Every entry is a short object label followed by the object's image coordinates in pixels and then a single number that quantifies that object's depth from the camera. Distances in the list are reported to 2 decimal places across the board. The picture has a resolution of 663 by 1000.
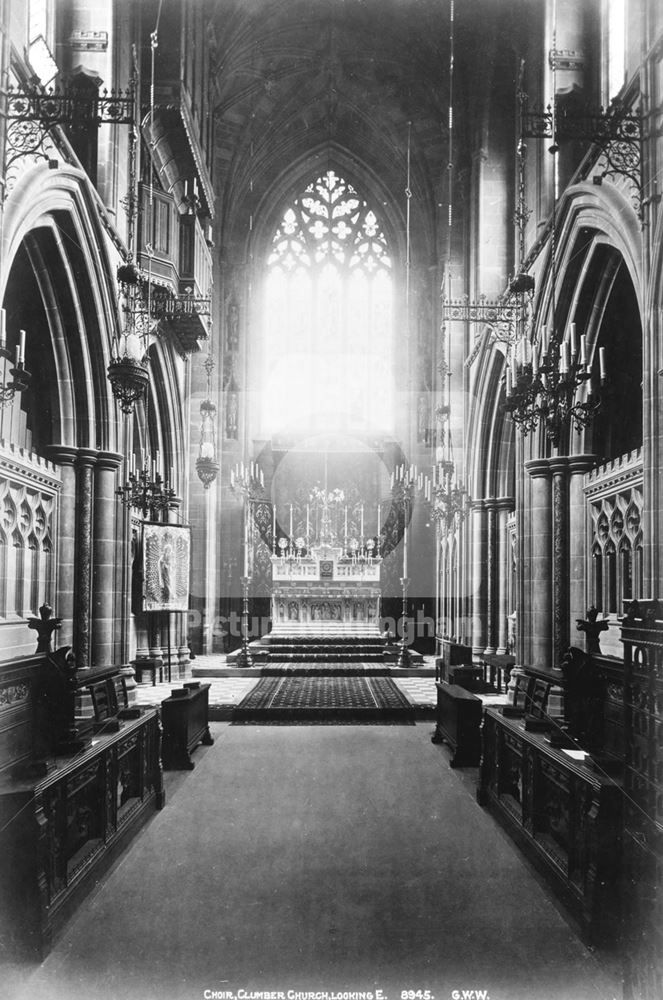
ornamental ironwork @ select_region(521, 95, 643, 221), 5.86
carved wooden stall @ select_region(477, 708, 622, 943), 3.27
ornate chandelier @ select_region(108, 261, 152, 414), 6.57
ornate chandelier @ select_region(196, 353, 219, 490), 12.80
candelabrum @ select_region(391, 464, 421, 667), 16.25
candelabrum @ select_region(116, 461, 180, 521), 9.53
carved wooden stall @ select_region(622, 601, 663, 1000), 2.78
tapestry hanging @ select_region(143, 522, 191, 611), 11.56
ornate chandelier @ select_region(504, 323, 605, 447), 5.92
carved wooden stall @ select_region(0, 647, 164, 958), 3.16
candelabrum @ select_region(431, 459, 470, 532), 12.23
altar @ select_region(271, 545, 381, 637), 15.39
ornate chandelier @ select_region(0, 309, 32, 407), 5.35
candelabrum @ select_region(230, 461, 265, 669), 15.85
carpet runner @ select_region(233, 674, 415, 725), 8.76
